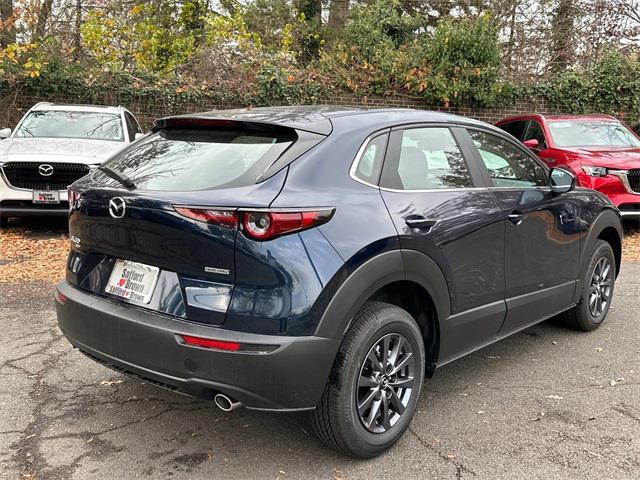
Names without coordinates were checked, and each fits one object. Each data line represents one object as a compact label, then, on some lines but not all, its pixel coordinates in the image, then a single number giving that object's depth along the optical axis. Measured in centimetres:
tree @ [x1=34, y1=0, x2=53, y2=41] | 1380
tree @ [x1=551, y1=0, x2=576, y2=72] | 1622
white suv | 735
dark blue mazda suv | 258
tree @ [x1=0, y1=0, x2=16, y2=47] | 1290
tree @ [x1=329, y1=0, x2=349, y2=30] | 1956
